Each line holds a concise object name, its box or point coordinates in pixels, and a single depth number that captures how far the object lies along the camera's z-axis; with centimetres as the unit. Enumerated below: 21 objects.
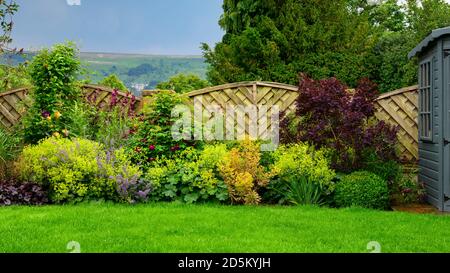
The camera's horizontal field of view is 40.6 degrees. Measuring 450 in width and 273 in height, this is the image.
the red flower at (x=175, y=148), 861
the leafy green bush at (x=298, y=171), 817
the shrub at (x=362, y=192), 793
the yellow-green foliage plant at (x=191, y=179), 808
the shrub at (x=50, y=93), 970
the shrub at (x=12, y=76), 1321
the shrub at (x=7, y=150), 861
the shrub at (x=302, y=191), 815
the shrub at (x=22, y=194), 798
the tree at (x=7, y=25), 1166
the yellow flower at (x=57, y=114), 957
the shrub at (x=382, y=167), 862
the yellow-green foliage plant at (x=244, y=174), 795
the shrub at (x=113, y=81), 2108
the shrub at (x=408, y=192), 859
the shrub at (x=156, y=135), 865
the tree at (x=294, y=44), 1648
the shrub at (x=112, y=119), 928
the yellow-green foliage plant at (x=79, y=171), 798
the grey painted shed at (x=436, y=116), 785
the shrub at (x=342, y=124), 843
